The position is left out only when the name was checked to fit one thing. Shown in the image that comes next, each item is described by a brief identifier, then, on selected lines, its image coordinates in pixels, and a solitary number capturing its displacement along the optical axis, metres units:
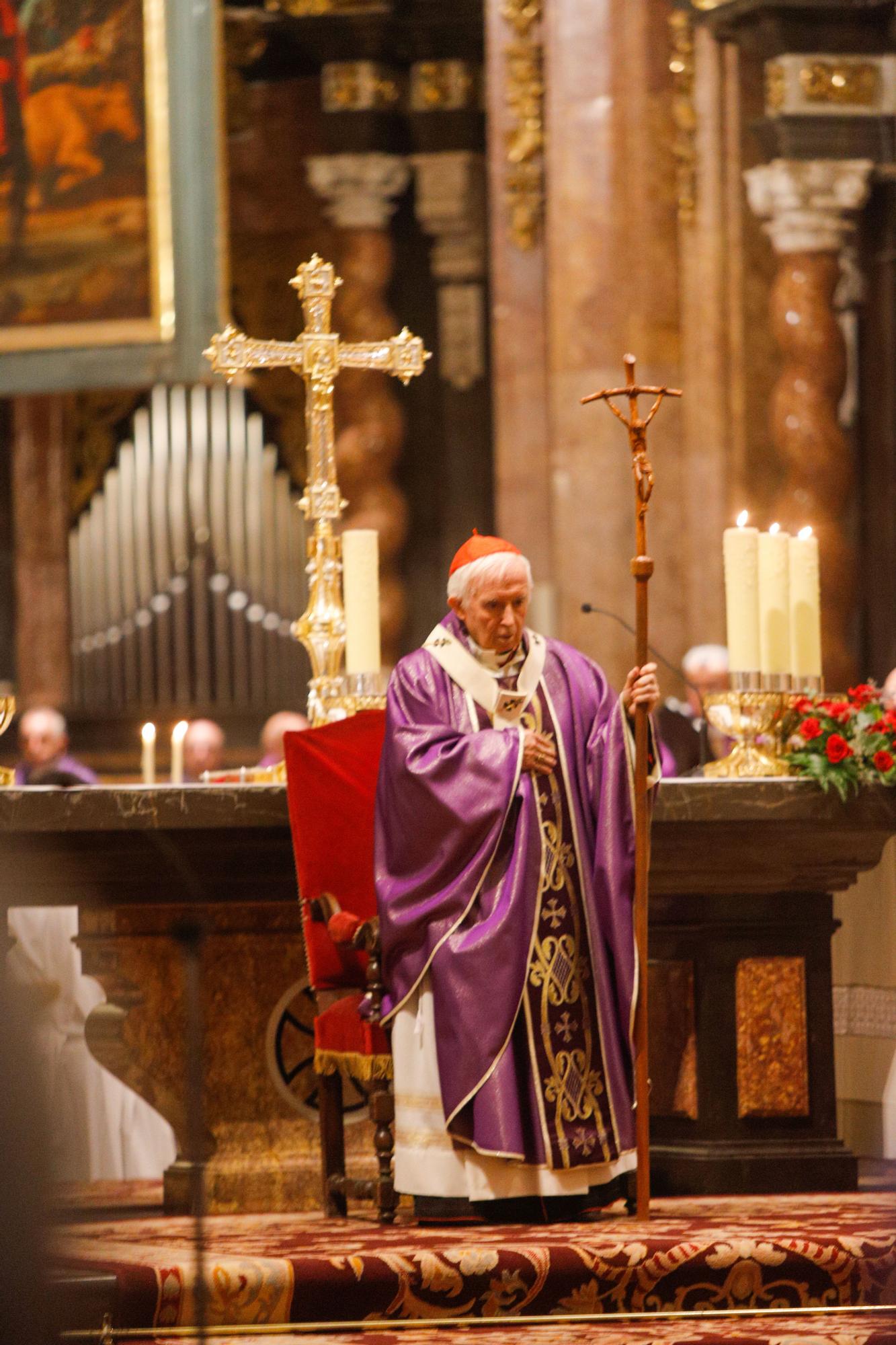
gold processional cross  12.23
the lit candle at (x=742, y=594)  11.82
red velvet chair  11.23
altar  11.77
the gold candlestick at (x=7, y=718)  12.15
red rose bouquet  11.62
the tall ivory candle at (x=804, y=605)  11.94
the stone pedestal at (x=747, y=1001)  11.97
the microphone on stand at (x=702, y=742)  11.50
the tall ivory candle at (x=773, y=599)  11.86
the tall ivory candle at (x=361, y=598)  11.90
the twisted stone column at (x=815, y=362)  19.62
